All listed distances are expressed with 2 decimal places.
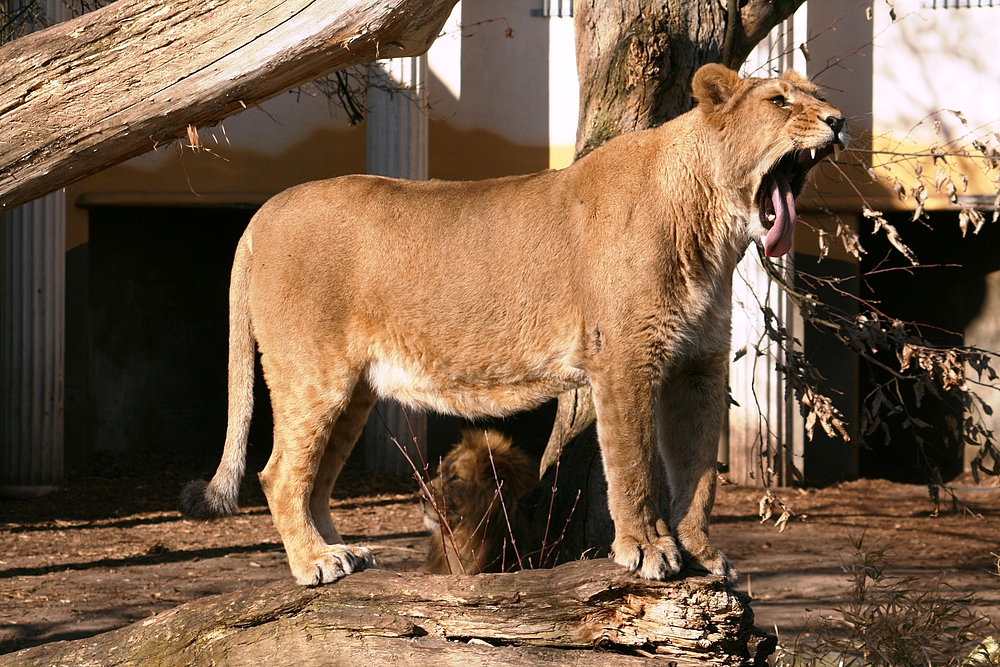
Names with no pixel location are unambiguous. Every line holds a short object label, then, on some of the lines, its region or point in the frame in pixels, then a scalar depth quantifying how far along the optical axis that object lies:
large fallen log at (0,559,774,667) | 7.66
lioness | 7.96
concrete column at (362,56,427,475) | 22.95
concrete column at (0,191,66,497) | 21.42
